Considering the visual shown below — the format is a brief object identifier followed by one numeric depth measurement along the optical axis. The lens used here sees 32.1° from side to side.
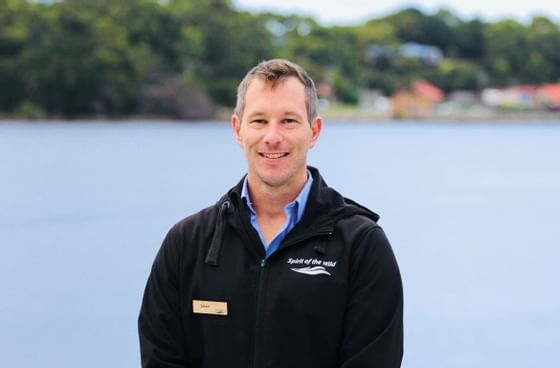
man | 2.57
